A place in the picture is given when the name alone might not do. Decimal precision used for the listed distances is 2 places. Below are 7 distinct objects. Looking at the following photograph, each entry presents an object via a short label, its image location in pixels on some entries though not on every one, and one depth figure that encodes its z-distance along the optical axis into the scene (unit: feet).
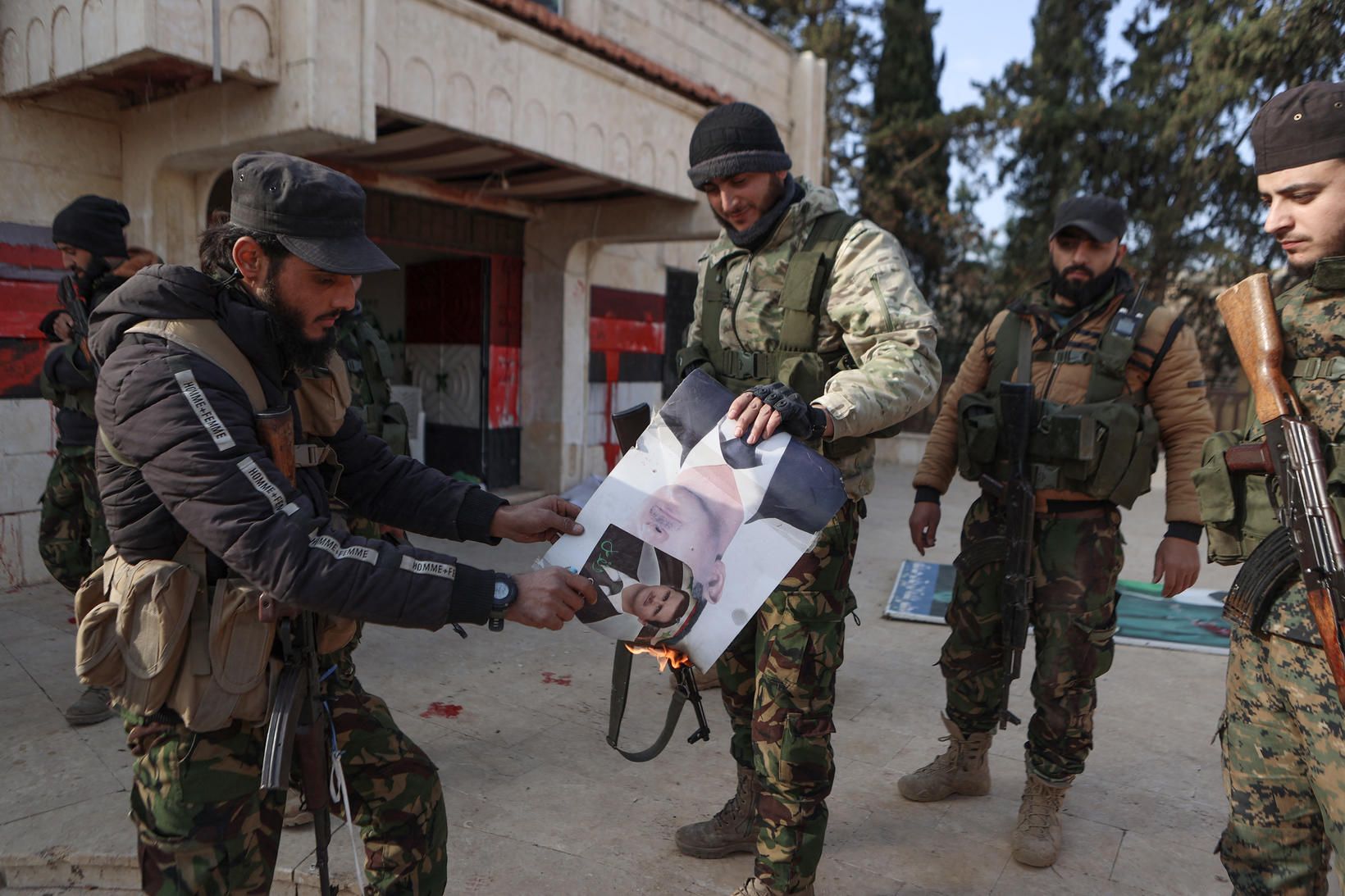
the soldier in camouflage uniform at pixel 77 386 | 11.61
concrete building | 15.35
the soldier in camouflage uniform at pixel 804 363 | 7.07
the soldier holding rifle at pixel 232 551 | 4.95
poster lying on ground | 16.28
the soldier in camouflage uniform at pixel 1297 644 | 5.72
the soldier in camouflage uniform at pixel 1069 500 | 8.87
